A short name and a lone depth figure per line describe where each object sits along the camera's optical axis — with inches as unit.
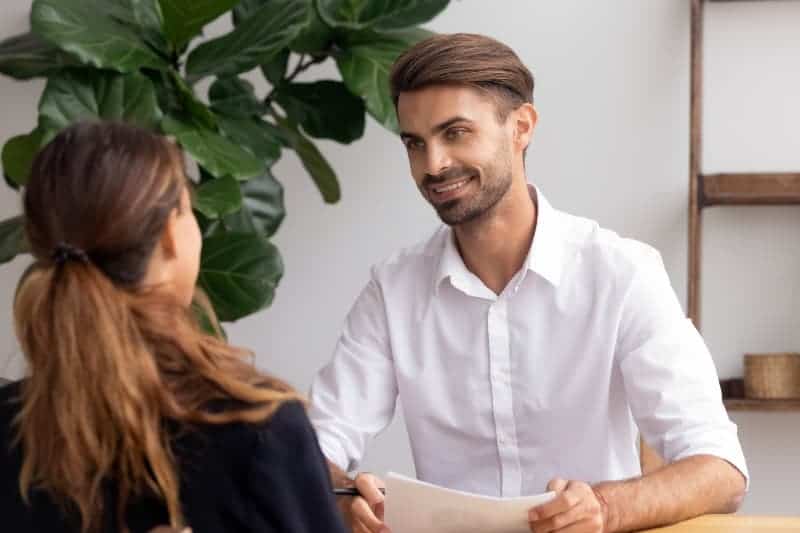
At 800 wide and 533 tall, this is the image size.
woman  70.6
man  124.6
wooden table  99.6
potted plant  153.9
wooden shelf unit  181.2
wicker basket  180.7
